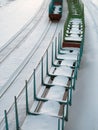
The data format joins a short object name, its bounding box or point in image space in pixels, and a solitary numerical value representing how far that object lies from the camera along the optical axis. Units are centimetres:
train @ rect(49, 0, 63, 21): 1528
